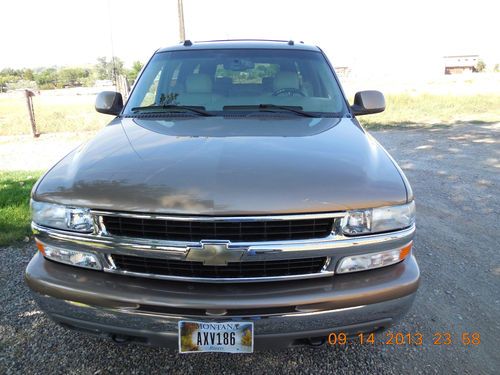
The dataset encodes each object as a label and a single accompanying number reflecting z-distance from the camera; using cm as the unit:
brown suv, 191
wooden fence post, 1080
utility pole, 1396
